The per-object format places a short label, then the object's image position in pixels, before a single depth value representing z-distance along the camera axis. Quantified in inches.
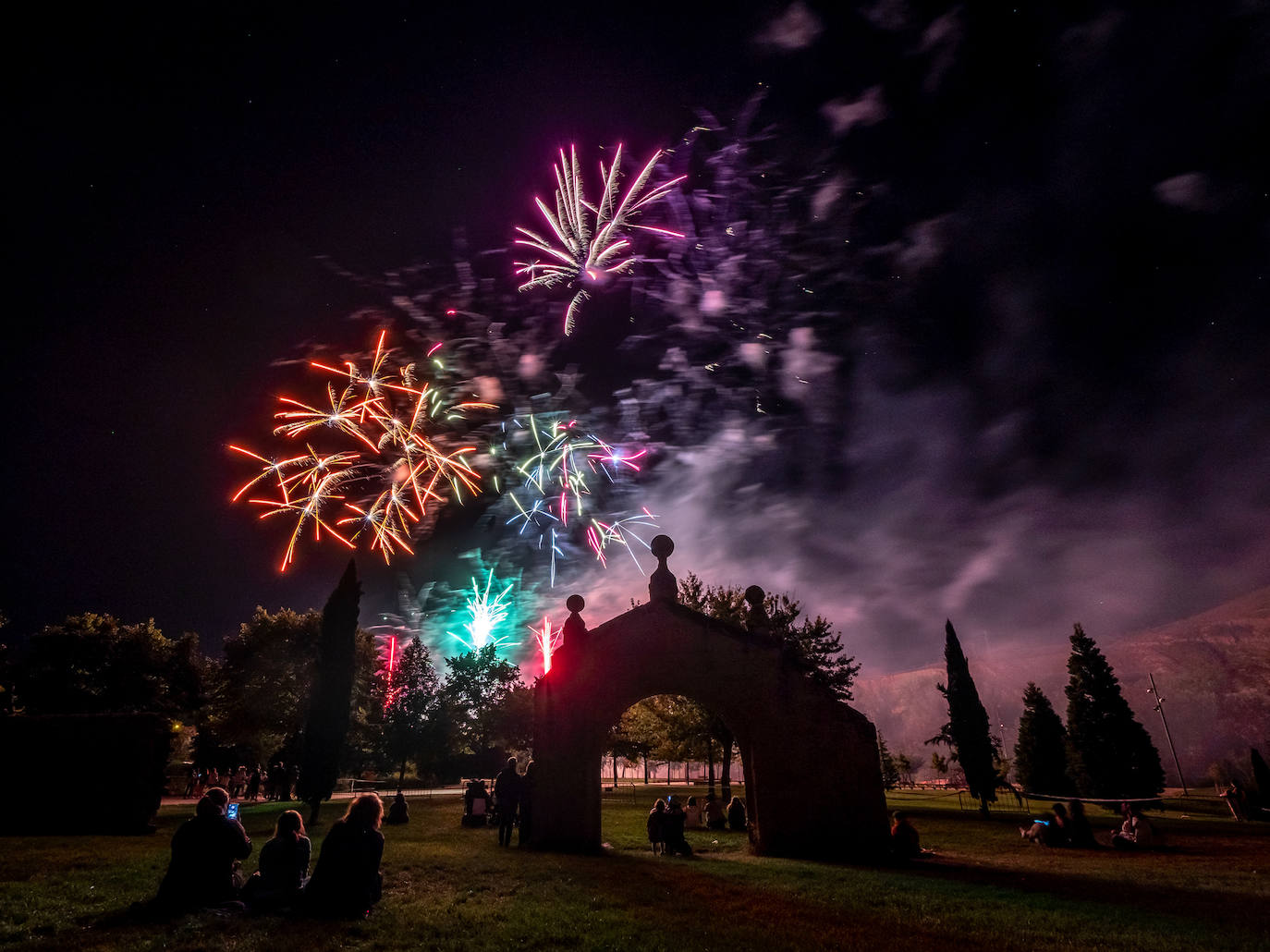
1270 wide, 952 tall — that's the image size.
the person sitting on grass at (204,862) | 320.2
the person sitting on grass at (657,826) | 661.9
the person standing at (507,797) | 668.7
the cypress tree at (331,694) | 1172.5
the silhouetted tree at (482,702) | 2385.6
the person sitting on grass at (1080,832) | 719.1
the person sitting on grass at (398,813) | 914.1
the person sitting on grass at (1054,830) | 729.6
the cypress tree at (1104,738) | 1759.4
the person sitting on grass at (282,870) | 327.9
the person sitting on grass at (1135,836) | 709.3
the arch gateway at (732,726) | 663.1
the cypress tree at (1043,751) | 2053.4
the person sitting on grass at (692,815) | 983.0
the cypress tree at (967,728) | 1668.3
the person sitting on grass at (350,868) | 321.1
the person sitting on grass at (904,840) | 644.7
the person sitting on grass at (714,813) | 960.0
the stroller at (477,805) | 877.2
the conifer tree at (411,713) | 2111.2
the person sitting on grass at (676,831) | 641.6
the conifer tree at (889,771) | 2760.8
